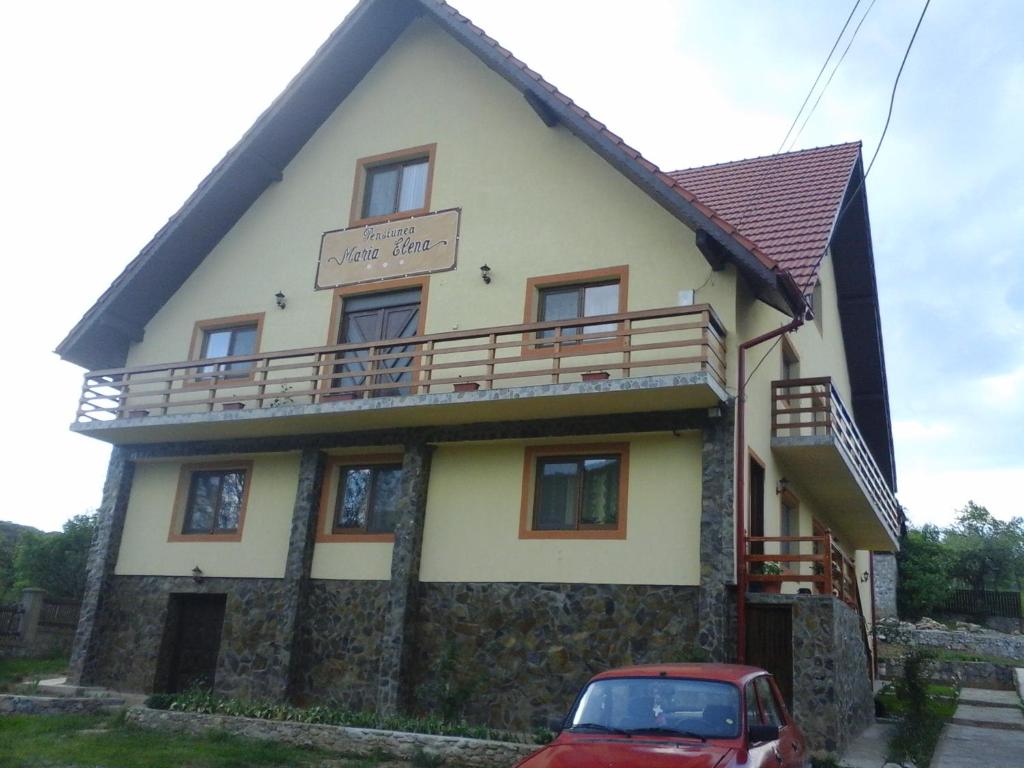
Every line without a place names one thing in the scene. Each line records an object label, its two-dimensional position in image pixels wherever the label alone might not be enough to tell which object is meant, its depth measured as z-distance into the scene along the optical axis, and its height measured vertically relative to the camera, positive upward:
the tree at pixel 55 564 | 27.11 +2.03
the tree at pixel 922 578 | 35.53 +4.41
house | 14.09 +3.99
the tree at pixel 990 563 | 38.50 +5.52
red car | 6.76 -0.28
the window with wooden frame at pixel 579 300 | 15.47 +5.94
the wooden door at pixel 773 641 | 13.00 +0.65
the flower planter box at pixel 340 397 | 17.17 +4.49
